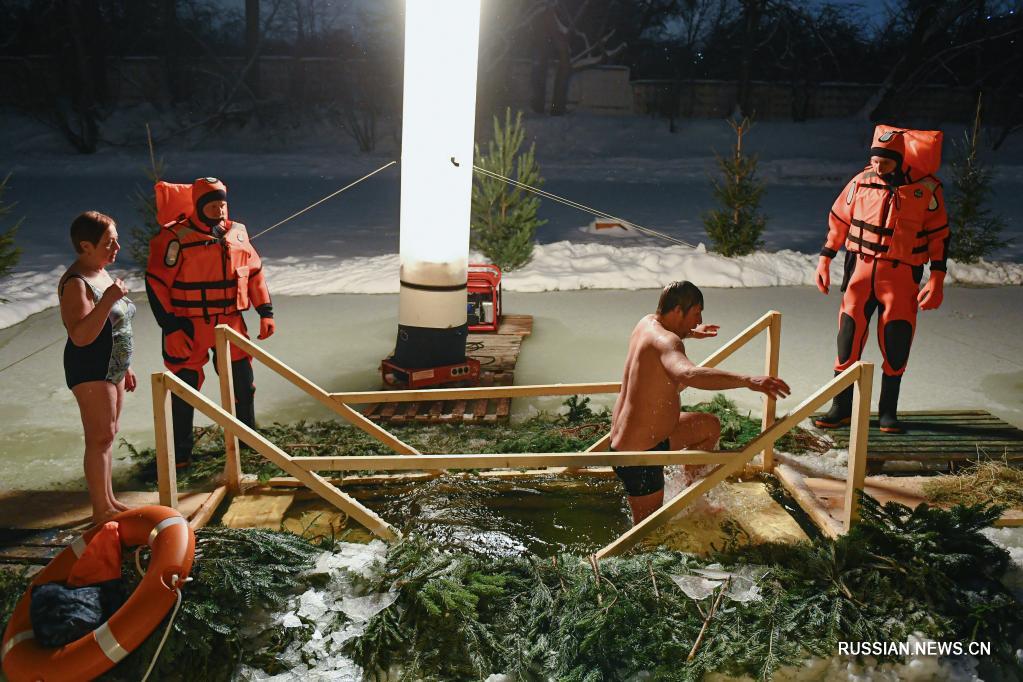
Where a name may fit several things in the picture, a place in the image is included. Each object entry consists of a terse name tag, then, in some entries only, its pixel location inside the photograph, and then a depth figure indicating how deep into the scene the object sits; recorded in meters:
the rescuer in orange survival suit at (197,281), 5.54
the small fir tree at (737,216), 12.34
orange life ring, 3.46
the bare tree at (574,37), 30.08
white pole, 6.73
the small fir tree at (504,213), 11.41
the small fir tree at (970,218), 12.10
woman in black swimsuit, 4.38
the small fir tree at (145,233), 11.34
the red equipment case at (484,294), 9.07
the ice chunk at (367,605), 3.92
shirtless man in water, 4.41
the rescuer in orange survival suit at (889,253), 6.09
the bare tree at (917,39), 27.70
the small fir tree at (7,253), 10.44
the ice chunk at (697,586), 4.06
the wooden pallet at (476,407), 6.76
